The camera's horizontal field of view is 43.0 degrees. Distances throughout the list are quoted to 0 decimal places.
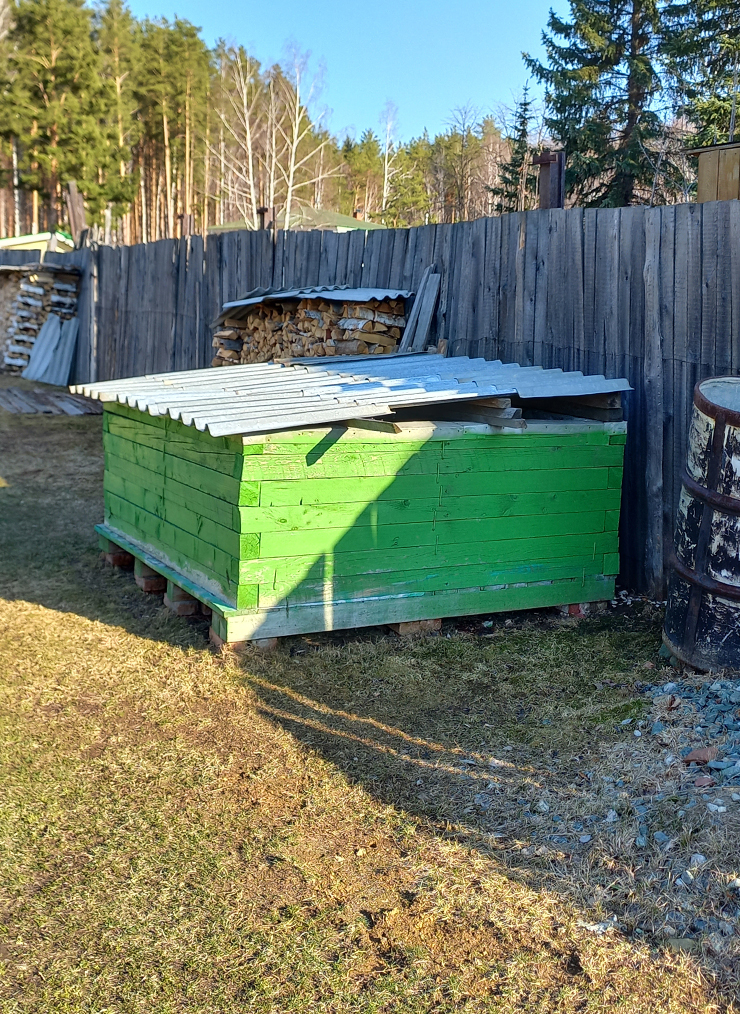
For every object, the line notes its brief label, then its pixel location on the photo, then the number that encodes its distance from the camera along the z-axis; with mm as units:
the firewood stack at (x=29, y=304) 16531
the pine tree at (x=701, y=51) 21984
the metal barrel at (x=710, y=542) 4535
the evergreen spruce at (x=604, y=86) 22656
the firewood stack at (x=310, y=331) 8148
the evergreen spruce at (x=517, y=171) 24344
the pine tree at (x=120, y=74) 39062
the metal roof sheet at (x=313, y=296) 8020
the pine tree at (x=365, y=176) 50875
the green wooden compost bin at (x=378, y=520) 5059
